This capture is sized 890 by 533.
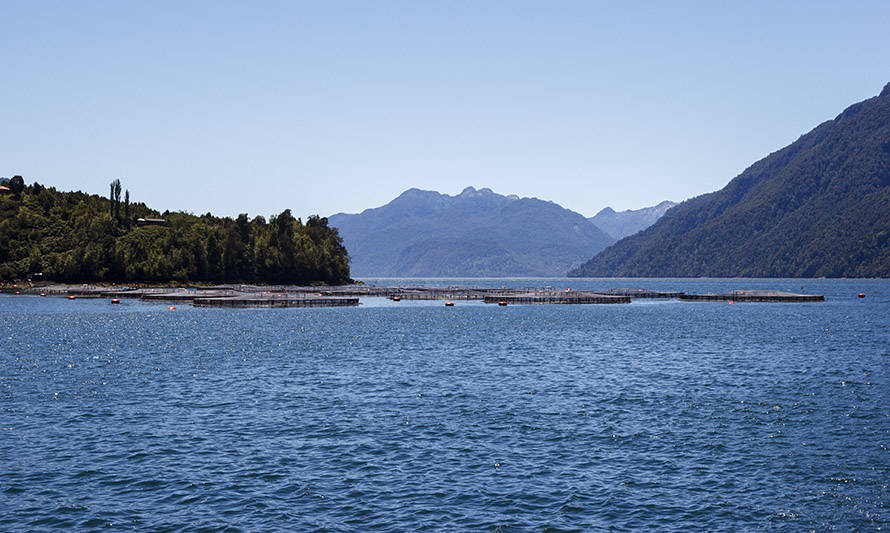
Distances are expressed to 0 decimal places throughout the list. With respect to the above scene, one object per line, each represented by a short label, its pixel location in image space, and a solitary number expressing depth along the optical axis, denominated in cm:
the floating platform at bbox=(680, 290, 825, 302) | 19775
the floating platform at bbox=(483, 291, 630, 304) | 19212
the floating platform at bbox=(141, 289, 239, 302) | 17700
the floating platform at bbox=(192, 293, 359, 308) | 15962
